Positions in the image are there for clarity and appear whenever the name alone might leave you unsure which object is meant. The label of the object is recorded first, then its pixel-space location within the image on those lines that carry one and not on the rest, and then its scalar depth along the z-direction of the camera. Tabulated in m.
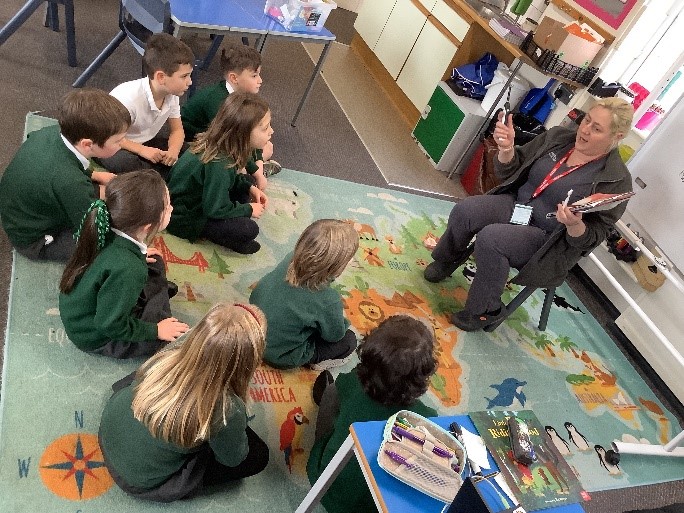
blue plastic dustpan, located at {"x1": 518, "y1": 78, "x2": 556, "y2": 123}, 4.03
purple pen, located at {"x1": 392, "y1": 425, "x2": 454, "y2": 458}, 1.30
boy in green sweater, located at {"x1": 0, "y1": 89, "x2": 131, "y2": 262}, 1.81
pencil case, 1.23
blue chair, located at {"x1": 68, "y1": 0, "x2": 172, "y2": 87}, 2.61
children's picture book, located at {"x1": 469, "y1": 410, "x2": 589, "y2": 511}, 1.37
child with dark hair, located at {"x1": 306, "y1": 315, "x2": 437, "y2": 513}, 1.44
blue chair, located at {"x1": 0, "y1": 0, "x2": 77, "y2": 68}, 2.91
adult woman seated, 2.48
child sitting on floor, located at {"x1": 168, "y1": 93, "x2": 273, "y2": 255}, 2.22
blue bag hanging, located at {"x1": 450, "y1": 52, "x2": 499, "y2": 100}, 4.06
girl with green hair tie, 1.61
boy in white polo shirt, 2.38
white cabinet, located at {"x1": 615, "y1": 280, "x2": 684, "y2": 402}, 3.17
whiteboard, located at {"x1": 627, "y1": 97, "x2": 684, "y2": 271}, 2.67
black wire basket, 3.58
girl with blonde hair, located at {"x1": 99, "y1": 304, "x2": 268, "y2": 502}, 1.27
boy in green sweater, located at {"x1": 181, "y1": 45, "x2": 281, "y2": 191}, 2.66
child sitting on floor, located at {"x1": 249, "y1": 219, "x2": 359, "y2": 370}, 1.80
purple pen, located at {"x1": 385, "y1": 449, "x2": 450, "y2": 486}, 1.24
